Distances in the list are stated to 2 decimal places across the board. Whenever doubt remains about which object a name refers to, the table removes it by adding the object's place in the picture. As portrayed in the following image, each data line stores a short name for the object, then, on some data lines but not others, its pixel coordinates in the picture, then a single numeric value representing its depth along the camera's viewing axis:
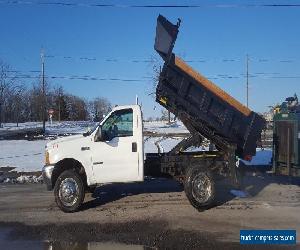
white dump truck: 5.36
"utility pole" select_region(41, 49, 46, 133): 28.73
